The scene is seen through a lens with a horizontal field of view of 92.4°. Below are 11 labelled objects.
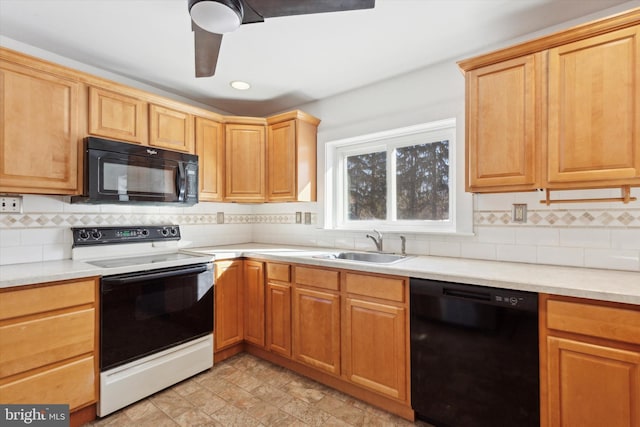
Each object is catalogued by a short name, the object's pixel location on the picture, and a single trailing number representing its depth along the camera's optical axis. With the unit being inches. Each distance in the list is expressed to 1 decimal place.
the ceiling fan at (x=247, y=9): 49.1
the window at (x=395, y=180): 96.1
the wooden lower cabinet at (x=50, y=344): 60.4
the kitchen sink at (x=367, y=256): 93.8
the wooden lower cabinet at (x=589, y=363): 48.6
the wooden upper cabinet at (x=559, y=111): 57.8
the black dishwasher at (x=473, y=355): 56.6
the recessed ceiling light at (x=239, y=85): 105.2
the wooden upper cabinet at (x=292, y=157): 112.6
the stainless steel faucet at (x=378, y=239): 98.7
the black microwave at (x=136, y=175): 79.7
